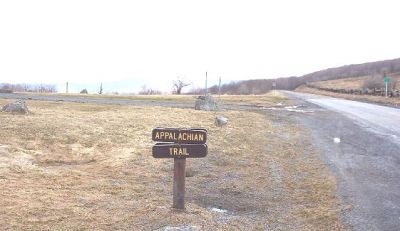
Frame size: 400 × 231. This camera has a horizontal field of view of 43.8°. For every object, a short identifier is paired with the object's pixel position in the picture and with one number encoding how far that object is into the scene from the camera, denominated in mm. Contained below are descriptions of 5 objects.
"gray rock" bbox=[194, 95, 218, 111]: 25578
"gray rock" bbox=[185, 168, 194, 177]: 12000
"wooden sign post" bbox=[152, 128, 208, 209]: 8562
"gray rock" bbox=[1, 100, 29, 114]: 18641
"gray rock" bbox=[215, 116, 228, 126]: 19244
